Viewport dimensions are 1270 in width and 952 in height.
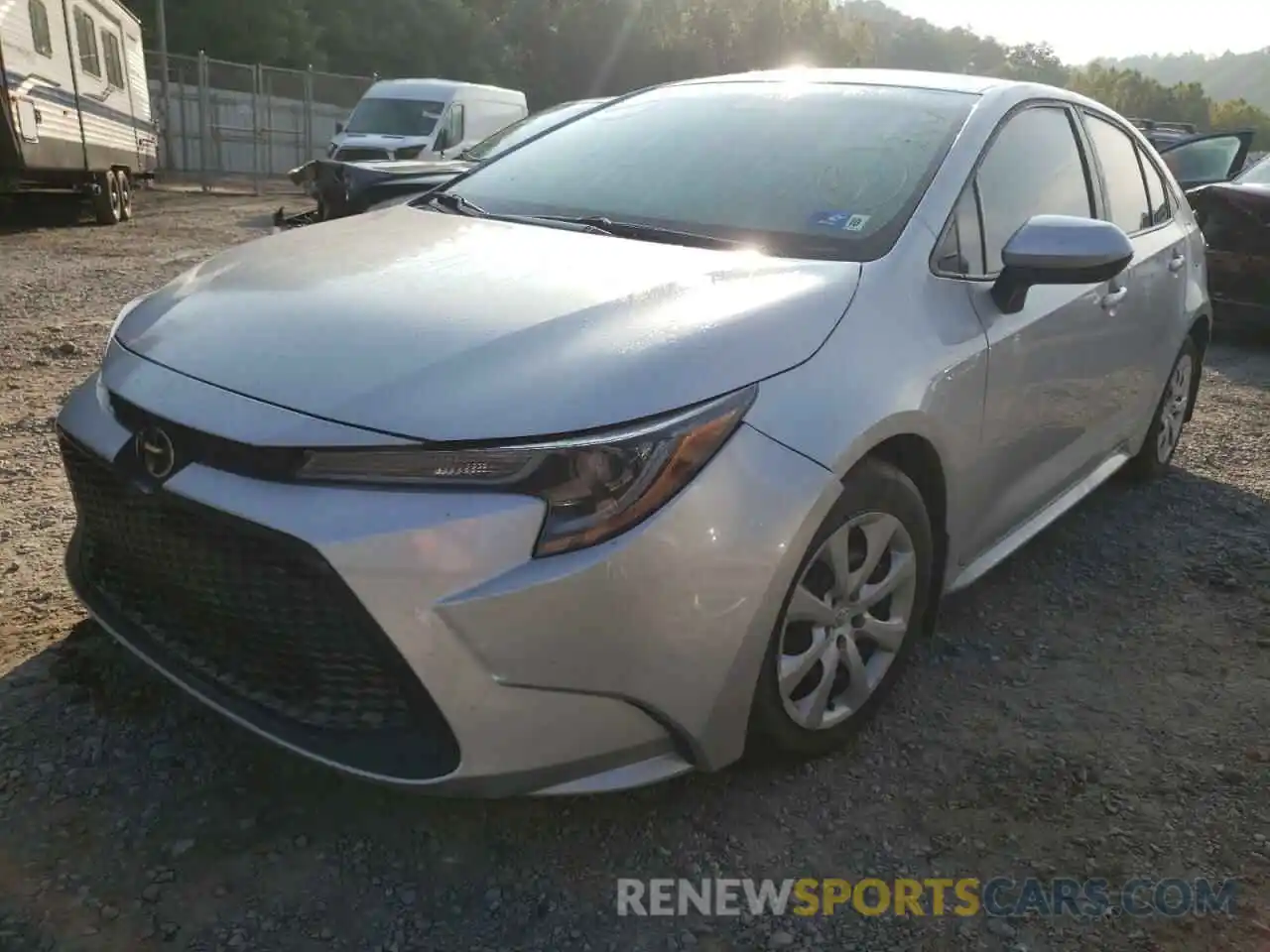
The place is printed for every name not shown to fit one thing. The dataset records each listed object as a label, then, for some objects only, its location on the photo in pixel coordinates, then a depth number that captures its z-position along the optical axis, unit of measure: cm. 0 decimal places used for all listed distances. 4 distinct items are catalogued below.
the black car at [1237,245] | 714
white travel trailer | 1023
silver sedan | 188
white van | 1509
